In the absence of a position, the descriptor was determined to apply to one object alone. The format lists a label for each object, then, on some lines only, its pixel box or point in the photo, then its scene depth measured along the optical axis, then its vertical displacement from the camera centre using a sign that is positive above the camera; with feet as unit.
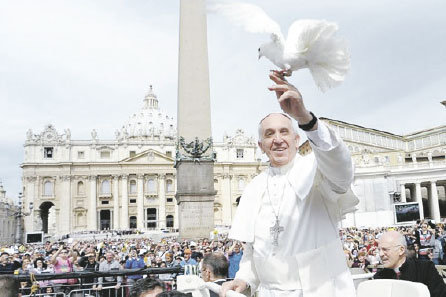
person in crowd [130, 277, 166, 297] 8.34 -1.34
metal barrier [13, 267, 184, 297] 15.76 -2.00
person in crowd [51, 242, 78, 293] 27.86 -2.67
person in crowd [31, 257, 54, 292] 29.76 -3.24
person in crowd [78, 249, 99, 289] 31.63 -3.03
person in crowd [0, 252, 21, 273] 28.18 -2.85
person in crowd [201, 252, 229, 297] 12.38 -1.52
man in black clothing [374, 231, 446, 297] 10.98 -1.50
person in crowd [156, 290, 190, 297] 5.52 -0.97
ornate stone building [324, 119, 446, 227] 133.35 +12.92
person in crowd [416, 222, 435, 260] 32.03 -2.69
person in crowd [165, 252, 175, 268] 34.02 -3.28
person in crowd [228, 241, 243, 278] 27.50 -2.89
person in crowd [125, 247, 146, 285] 31.81 -3.29
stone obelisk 47.37 +9.24
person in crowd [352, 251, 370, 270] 29.56 -3.58
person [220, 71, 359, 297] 6.08 -0.04
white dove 5.48 +2.07
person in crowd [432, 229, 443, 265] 30.96 -3.21
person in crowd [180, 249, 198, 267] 29.96 -2.97
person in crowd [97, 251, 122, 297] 30.68 -3.15
